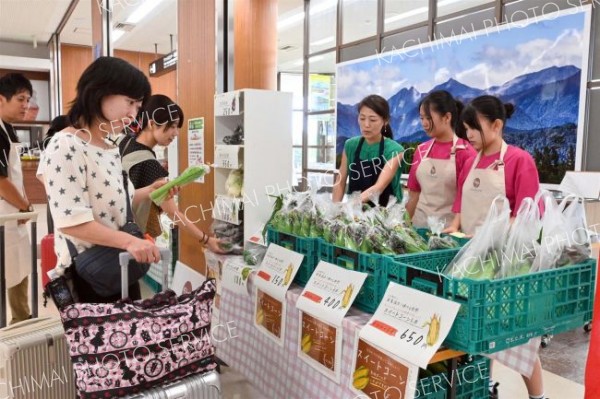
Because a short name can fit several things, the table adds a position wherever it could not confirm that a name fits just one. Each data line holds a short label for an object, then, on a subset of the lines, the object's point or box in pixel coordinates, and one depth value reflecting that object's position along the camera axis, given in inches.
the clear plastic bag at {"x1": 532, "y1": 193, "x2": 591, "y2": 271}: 60.1
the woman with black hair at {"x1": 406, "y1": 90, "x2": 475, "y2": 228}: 109.2
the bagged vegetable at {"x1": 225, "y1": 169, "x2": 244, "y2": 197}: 124.1
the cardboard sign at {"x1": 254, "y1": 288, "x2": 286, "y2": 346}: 79.4
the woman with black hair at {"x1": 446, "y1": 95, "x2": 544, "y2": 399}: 91.8
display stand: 119.3
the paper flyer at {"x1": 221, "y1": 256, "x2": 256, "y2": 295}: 90.8
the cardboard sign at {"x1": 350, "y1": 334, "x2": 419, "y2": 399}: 54.1
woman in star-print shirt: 61.8
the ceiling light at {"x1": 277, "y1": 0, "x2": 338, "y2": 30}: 328.8
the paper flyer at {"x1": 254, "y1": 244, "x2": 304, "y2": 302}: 77.9
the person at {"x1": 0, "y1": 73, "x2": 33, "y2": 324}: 116.0
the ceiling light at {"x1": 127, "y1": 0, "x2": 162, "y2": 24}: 329.4
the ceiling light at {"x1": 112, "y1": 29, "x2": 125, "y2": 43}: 413.9
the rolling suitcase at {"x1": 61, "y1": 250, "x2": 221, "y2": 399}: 55.5
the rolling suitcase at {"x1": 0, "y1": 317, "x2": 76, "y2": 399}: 66.6
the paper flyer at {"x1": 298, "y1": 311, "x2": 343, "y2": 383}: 65.9
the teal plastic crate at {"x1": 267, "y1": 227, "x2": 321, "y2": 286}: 77.2
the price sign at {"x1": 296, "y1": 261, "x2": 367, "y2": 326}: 64.6
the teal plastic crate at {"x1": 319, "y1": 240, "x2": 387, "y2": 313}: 64.1
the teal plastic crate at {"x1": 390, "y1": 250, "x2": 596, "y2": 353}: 52.5
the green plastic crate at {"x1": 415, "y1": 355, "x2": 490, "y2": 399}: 62.5
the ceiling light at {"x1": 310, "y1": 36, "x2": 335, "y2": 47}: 346.4
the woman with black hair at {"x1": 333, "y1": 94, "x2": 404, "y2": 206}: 112.6
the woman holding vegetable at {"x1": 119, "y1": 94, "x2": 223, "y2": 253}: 91.4
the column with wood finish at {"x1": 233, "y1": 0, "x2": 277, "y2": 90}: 157.9
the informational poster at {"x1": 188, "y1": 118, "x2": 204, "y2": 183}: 149.6
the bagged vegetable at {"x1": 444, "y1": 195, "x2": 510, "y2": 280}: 57.9
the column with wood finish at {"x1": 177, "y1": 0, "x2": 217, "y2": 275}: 150.1
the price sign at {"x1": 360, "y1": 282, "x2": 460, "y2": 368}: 52.6
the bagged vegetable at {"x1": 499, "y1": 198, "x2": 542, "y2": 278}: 58.7
